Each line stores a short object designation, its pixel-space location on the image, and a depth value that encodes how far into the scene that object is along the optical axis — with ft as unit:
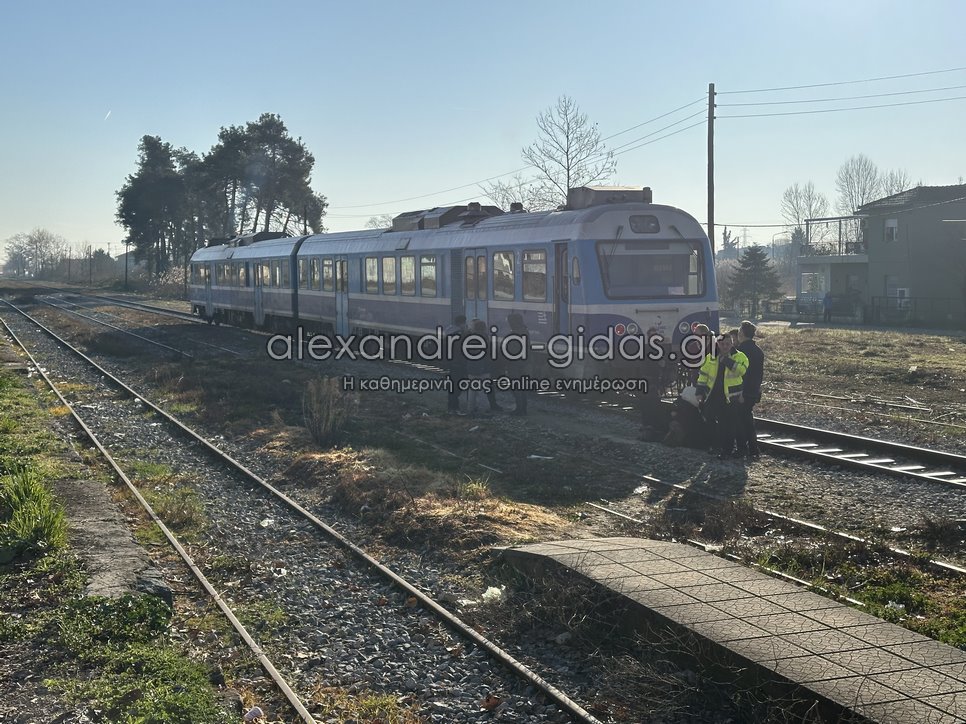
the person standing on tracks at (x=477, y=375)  50.37
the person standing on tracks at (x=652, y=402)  44.52
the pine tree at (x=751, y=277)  191.11
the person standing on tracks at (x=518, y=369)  52.24
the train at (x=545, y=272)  50.69
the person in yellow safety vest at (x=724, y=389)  39.78
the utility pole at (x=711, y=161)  93.06
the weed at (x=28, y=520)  27.43
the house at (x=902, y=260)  139.03
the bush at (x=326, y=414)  45.75
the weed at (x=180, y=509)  31.86
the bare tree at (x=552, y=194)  133.18
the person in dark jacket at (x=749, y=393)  40.04
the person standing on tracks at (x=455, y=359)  50.93
